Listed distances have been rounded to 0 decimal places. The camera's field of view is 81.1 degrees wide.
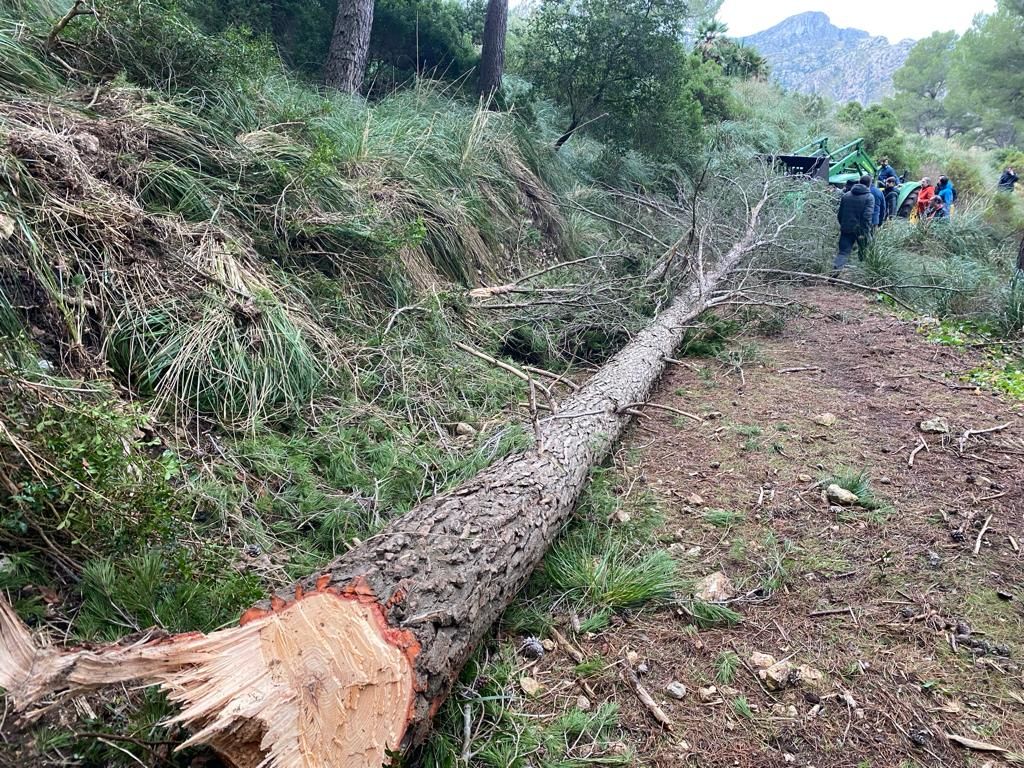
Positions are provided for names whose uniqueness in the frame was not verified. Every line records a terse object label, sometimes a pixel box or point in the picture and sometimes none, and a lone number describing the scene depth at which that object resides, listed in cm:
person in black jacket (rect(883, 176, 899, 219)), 1246
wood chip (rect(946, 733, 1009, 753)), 178
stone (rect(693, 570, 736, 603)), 242
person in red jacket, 1218
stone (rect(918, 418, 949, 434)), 379
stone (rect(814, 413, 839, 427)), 400
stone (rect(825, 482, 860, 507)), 306
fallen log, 130
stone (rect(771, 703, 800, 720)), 192
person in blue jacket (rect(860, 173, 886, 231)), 959
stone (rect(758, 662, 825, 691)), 203
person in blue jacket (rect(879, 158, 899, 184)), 1339
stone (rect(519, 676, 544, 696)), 200
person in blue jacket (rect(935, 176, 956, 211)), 1228
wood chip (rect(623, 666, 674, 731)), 190
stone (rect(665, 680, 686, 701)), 200
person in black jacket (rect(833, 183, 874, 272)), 835
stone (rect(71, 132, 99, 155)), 303
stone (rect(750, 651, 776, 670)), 211
